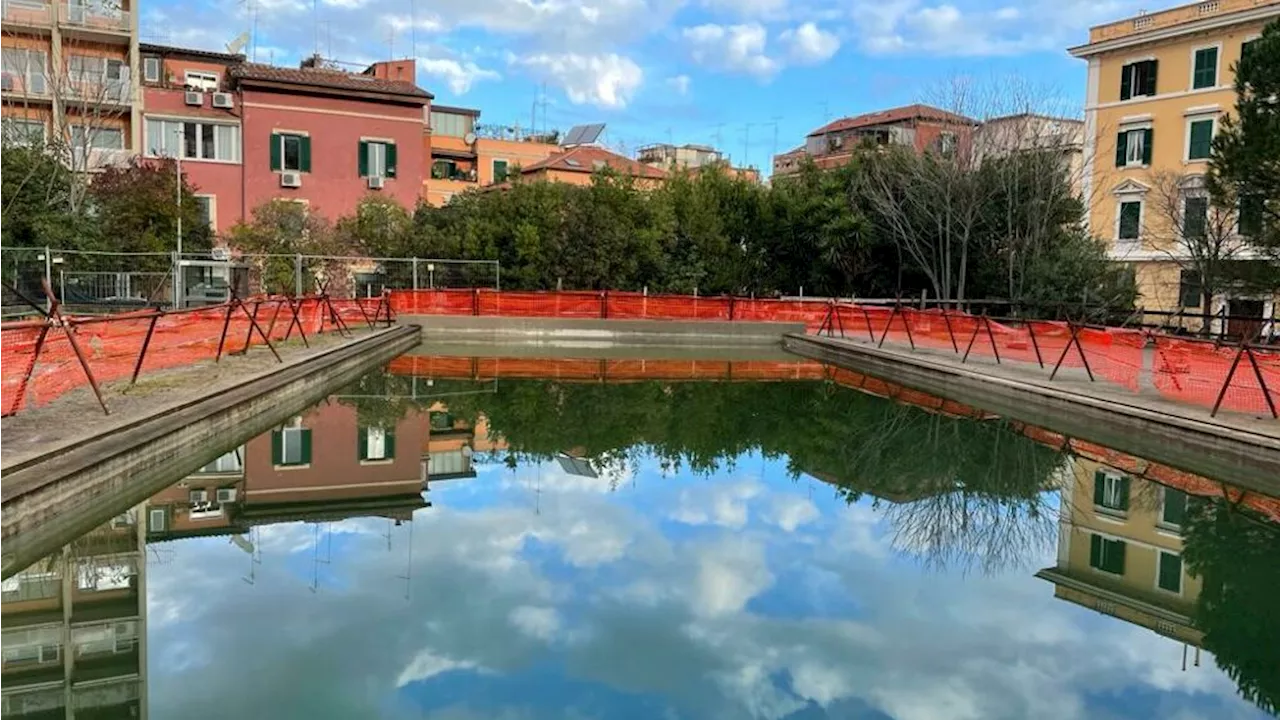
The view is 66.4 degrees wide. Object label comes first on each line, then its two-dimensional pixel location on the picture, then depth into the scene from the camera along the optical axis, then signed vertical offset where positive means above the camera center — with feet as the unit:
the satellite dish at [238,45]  127.82 +29.68
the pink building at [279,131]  113.80 +16.88
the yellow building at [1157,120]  105.91 +20.16
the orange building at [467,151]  159.74 +21.13
